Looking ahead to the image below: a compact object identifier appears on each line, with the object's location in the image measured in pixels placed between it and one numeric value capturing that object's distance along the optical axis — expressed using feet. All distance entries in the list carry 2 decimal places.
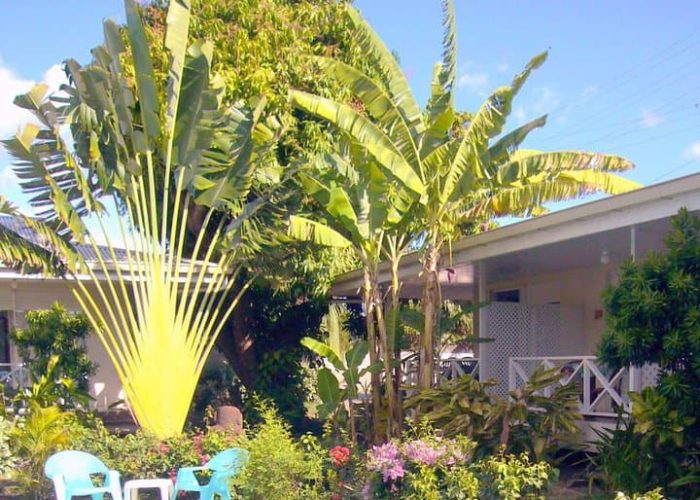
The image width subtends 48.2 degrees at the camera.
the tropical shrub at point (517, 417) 29.55
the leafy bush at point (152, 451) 30.94
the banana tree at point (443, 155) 31.71
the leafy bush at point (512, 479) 21.86
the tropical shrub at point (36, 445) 31.35
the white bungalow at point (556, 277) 27.86
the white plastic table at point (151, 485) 26.81
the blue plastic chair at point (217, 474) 26.30
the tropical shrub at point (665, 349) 22.56
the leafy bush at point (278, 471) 24.61
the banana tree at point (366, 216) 33.14
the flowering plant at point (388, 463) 23.30
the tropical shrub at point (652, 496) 17.76
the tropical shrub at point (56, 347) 44.14
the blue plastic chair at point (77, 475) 26.73
